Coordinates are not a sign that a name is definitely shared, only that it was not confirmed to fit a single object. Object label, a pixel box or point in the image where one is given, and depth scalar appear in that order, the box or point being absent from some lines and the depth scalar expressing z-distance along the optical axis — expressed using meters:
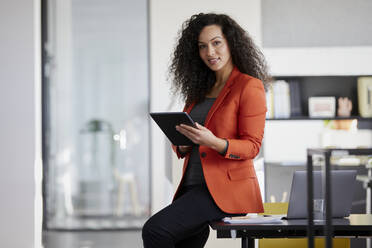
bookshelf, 6.96
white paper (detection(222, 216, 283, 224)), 3.71
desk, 3.65
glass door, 7.66
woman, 3.73
